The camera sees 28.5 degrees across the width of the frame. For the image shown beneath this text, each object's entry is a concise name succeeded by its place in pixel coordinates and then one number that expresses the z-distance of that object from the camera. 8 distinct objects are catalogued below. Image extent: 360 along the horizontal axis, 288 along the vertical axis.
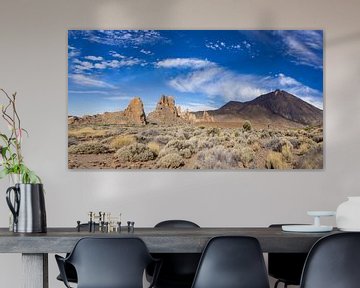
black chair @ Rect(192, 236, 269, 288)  3.46
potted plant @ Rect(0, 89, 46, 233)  3.67
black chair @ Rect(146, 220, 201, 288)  4.45
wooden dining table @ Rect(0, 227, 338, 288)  3.44
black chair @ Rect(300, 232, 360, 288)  3.36
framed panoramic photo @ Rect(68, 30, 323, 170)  5.72
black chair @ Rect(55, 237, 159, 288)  3.42
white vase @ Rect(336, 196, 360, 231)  3.76
